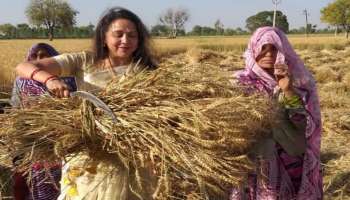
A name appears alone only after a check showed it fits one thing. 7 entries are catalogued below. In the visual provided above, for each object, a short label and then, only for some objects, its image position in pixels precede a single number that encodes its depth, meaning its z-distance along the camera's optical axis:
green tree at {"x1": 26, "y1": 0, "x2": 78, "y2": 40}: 74.00
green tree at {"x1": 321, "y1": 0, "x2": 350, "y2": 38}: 67.12
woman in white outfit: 2.06
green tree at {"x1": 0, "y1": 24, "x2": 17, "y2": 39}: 79.62
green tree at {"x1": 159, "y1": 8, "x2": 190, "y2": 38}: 64.94
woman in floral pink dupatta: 3.02
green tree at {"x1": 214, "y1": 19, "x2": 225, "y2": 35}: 87.44
